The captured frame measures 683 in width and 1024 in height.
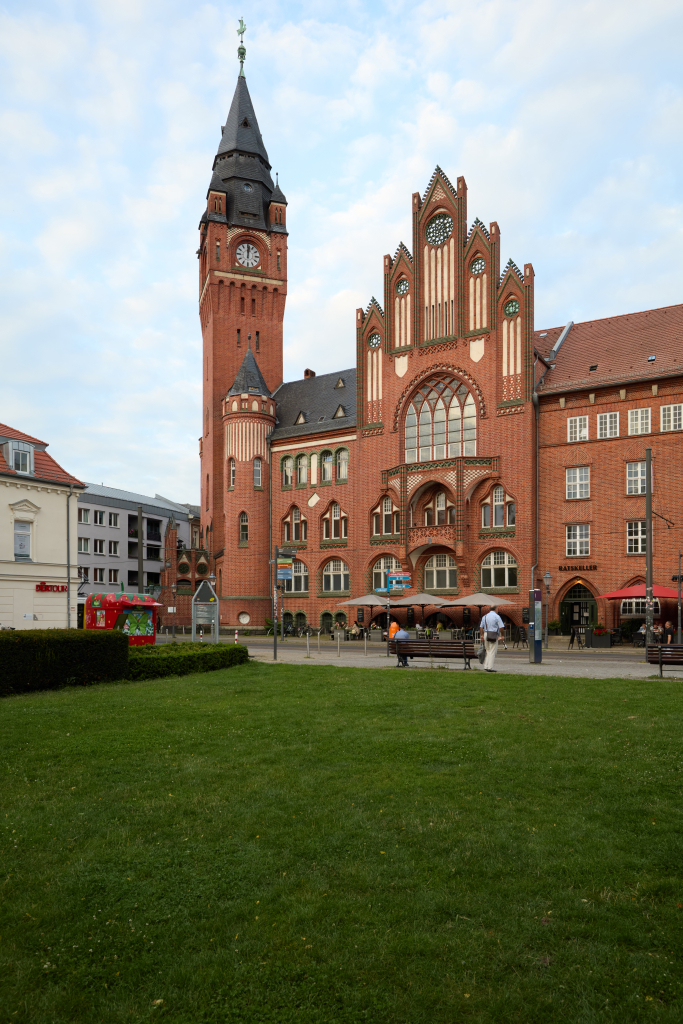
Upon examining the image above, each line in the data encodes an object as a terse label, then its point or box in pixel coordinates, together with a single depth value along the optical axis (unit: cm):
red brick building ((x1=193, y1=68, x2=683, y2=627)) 4300
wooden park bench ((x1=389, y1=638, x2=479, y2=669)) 2148
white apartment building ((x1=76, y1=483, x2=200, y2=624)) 8056
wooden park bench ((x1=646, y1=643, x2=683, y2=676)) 1914
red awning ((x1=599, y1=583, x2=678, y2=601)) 3712
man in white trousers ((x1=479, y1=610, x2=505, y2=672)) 2038
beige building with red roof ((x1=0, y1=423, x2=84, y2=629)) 3177
